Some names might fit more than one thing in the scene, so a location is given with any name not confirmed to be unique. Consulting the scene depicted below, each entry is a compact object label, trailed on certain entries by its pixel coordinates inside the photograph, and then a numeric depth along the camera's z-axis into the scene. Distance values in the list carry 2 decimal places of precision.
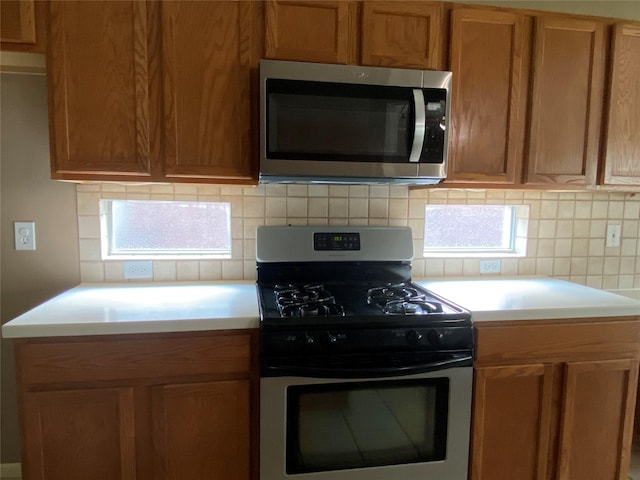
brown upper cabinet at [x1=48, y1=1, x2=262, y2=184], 1.41
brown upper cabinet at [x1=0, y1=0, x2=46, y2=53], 1.37
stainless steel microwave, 1.45
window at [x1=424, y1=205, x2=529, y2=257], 2.08
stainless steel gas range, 1.32
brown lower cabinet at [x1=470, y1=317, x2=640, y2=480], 1.48
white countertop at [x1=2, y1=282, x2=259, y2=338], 1.22
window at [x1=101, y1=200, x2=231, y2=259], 1.84
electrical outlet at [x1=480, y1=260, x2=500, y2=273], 2.08
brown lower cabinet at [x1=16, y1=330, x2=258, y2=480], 1.24
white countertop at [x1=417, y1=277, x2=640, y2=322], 1.48
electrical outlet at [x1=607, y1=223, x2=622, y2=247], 2.16
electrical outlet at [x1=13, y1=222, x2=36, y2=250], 1.70
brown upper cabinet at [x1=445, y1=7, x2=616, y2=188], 1.64
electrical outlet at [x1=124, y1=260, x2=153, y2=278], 1.79
